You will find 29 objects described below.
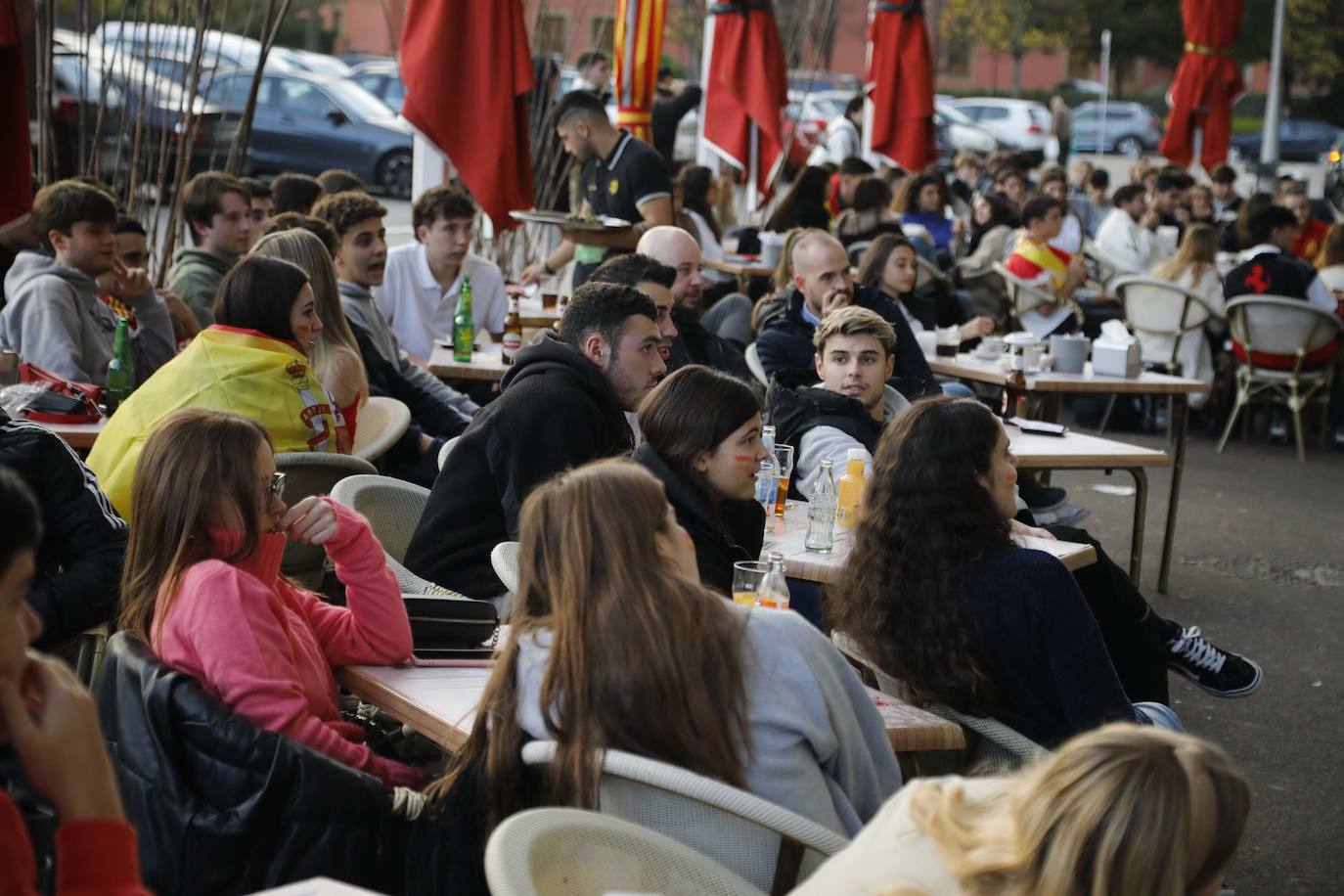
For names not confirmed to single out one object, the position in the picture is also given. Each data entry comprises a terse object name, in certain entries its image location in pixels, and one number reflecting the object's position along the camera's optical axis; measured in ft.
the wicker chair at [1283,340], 63.67
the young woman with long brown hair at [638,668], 16.05
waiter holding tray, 56.85
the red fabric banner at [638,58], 62.64
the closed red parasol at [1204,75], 98.17
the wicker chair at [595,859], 13.69
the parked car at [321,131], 125.80
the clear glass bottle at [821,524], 27.84
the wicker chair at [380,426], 33.83
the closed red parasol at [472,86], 46.42
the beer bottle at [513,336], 45.19
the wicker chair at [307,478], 28.86
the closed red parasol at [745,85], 73.05
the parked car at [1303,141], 238.07
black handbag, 22.16
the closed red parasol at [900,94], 84.12
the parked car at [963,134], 207.92
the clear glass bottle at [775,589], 22.67
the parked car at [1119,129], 240.94
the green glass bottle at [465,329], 45.65
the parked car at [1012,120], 225.97
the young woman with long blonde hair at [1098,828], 11.73
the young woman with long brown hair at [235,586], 18.72
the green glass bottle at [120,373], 35.81
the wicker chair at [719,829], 15.71
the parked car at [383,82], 151.23
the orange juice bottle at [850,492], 29.27
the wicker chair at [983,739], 21.38
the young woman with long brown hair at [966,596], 21.15
